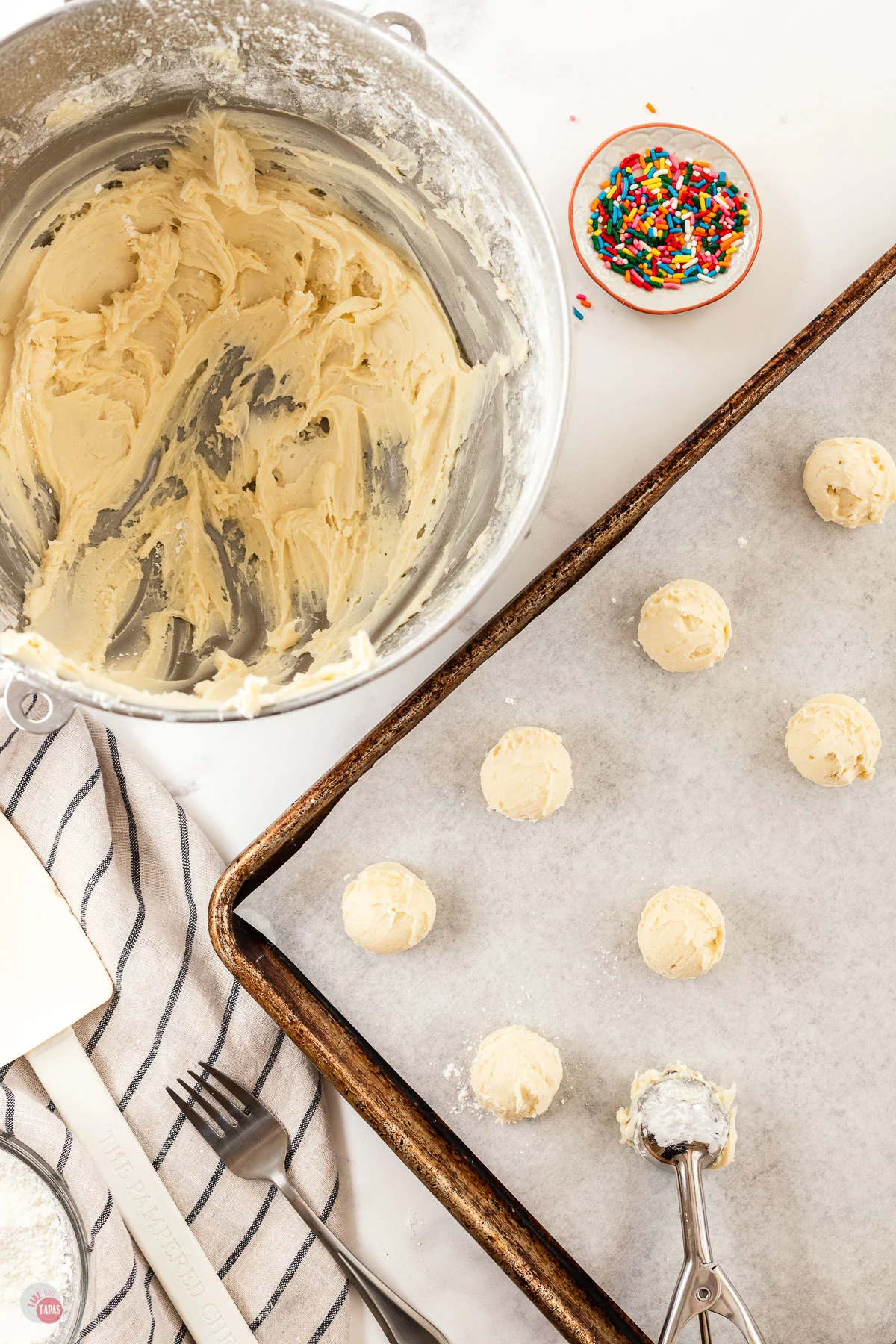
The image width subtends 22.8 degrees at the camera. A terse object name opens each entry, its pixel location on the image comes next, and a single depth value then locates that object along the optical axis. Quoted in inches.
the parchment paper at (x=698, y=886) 36.1
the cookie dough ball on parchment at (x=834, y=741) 36.2
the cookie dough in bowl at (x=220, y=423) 34.5
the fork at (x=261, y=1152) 37.1
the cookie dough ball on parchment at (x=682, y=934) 35.8
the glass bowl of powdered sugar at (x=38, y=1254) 36.6
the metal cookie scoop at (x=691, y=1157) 34.7
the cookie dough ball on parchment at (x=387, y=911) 35.7
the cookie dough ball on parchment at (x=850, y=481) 36.4
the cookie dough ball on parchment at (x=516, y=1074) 35.4
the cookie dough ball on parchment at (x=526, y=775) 36.0
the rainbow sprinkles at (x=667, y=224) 37.7
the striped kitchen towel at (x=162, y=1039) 37.3
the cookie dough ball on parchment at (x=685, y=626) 36.2
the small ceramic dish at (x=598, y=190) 37.8
